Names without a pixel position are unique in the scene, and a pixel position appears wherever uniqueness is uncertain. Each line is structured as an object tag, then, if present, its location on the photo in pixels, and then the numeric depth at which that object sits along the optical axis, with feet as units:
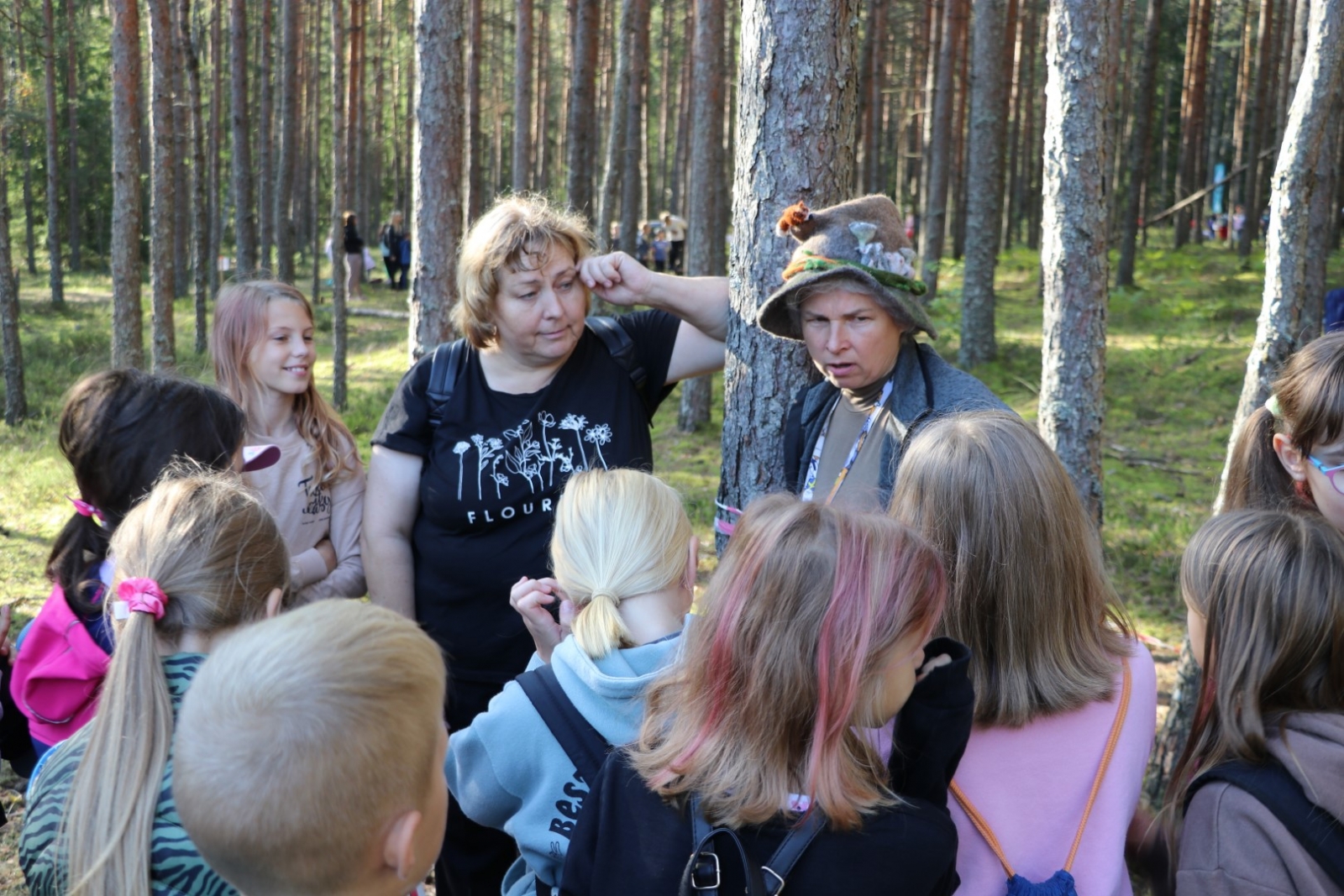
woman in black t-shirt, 9.46
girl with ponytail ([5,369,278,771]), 7.31
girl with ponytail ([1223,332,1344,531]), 7.58
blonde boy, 4.49
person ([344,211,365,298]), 75.10
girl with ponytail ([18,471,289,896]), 5.44
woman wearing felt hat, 8.36
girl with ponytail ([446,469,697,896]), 6.11
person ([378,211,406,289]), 81.46
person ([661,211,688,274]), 83.46
